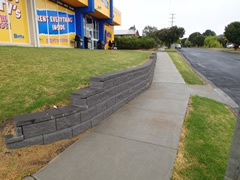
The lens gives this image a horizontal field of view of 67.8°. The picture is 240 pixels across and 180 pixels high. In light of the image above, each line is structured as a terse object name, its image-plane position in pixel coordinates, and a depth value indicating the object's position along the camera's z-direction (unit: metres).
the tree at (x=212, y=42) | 79.12
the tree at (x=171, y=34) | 46.08
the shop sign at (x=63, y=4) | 13.85
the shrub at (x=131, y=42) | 31.43
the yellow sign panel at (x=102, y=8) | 17.70
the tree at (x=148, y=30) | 89.12
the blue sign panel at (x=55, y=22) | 12.53
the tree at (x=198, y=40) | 100.75
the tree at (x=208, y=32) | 134.44
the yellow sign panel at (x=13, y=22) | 9.66
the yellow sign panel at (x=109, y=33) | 24.95
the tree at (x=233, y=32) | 43.56
